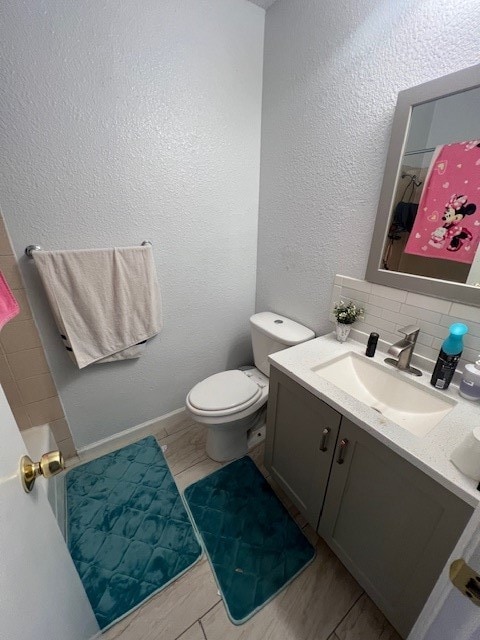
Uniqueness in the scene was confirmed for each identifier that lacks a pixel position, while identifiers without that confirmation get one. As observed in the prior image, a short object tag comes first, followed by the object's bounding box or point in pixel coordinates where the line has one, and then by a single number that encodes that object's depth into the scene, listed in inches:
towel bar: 44.5
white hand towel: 47.1
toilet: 54.0
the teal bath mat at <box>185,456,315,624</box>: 41.4
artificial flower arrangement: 48.5
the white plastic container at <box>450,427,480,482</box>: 23.8
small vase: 49.1
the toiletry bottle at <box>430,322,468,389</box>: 35.5
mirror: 33.7
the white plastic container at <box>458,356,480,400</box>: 33.9
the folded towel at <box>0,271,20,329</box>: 26.9
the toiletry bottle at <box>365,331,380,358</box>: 44.2
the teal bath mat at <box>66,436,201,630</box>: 41.5
